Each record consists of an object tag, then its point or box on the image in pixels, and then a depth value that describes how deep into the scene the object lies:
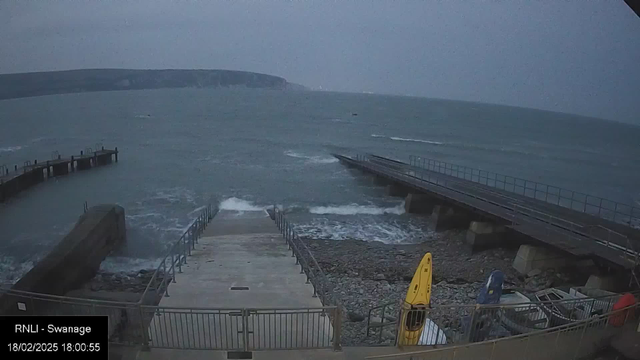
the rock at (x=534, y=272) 16.76
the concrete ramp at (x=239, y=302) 6.86
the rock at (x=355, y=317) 12.47
